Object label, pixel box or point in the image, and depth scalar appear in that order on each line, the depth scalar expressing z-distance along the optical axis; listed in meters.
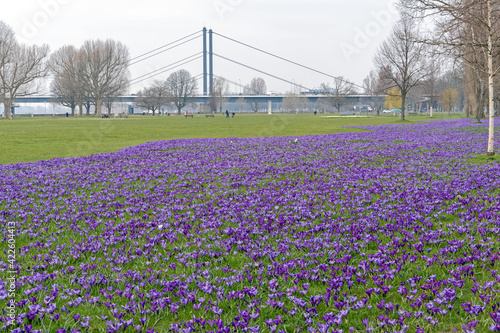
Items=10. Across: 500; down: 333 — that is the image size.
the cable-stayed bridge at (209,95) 136.10
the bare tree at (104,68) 82.12
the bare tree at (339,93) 116.62
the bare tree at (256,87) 190.12
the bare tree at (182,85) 130.62
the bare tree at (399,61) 50.53
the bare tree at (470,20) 12.56
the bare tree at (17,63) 69.09
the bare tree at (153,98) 120.00
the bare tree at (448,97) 87.24
